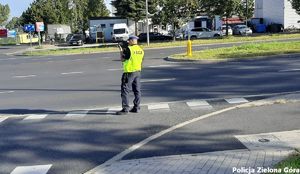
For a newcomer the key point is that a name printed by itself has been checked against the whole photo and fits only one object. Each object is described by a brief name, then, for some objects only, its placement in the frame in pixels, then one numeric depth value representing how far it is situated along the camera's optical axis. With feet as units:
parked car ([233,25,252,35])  189.36
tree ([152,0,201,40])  147.13
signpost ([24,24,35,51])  170.81
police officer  29.99
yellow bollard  79.66
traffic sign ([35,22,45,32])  160.25
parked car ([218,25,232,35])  186.50
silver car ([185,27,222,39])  170.81
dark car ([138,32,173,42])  177.17
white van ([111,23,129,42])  184.06
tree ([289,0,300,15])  152.06
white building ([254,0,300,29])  209.15
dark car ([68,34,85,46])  187.62
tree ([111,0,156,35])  178.40
